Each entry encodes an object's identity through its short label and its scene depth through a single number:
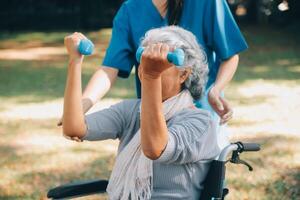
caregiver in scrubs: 3.82
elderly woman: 3.12
